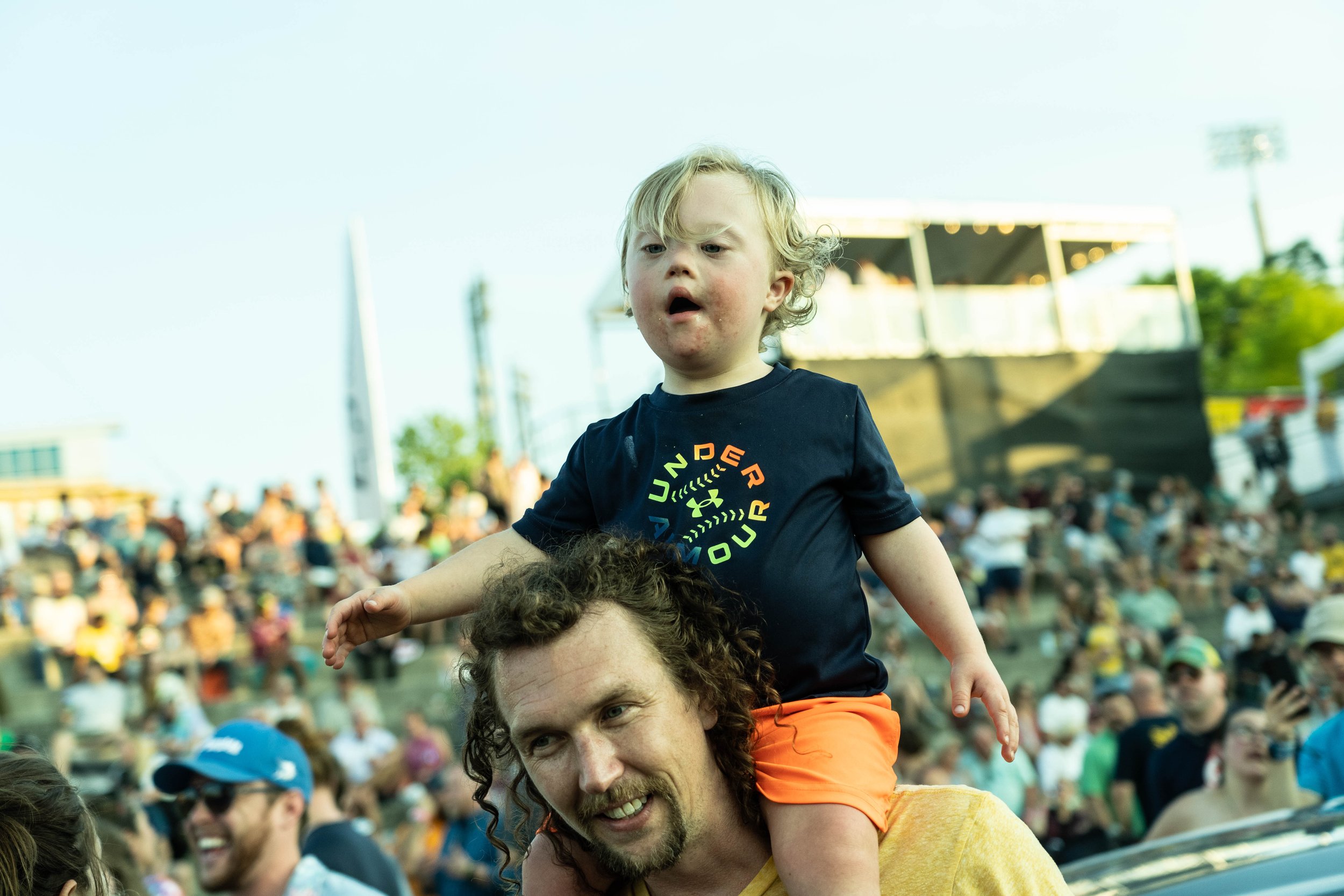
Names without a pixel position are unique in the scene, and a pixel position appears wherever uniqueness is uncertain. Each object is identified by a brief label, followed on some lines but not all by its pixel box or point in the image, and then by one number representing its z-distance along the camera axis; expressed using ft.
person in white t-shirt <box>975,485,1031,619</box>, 46.32
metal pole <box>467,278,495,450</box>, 119.24
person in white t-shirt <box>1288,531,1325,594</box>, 48.34
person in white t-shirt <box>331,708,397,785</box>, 30.71
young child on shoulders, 6.06
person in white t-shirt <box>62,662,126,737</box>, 32.89
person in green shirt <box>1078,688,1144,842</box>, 23.07
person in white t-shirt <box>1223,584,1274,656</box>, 40.32
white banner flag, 50.14
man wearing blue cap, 11.37
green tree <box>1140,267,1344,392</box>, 160.76
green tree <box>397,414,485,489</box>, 143.54
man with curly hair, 5.71
